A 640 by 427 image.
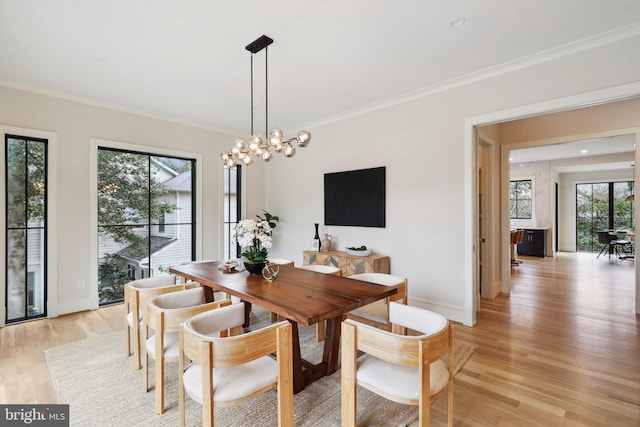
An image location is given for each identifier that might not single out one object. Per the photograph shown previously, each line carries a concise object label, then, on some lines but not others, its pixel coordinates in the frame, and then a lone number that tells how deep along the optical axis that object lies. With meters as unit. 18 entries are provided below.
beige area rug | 1.91
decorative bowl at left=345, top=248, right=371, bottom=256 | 4.23
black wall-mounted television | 4.26
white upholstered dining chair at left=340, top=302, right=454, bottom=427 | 1.46
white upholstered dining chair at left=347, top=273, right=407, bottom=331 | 2.56
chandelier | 2.63
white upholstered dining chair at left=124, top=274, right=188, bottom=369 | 2.41
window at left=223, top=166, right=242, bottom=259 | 5.51
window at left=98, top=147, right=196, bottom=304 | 4.26
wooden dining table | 1.93
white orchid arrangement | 2.81
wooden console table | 3.97
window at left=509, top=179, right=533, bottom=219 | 9.28
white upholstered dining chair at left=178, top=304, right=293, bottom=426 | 1.46
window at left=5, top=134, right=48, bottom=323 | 3.56
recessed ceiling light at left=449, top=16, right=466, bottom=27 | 2.35
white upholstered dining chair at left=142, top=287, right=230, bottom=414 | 1.92
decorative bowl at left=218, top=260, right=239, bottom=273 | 3.10
